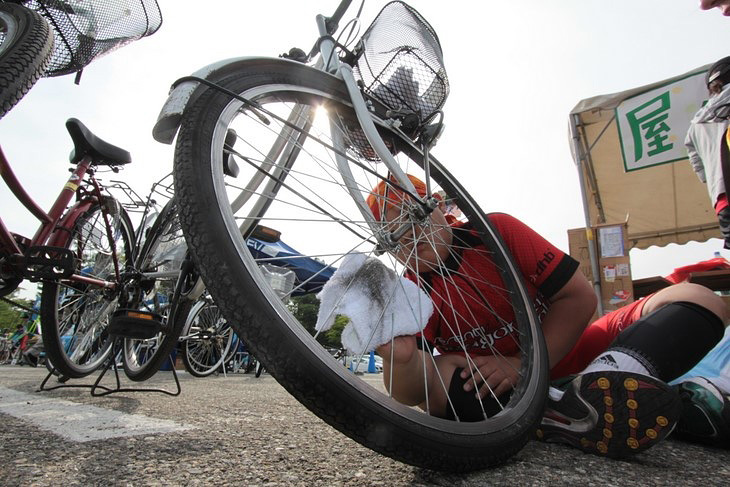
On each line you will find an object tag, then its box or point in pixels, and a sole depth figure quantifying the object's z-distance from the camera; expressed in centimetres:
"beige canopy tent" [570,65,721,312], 412
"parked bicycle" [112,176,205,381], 150
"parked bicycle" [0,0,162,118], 115
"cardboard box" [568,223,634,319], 327
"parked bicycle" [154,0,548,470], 55
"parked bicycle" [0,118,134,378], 140
